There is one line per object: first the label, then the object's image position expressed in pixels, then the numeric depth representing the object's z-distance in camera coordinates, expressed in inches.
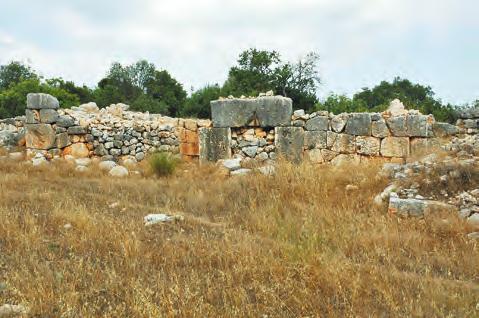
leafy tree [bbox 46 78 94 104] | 833.5
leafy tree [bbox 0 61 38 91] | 1082.2
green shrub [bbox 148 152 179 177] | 347.3
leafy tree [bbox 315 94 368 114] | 573.6
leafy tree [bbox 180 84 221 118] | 708.7
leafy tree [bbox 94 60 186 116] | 783.9
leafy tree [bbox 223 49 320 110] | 708.0
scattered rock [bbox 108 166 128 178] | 347.9
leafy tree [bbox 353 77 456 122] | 625.3
